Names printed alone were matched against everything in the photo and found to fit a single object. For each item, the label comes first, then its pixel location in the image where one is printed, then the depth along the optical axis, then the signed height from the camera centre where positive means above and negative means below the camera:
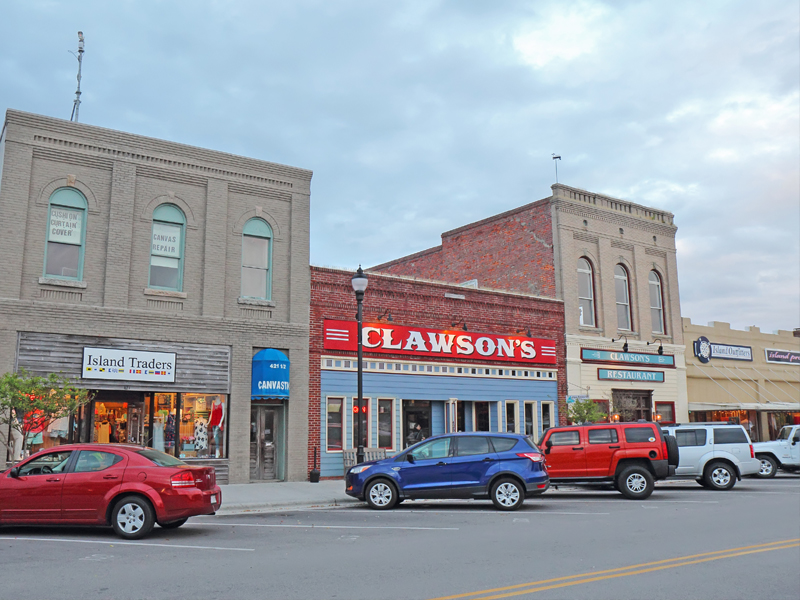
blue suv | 14.88 -0.99
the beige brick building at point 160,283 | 18.30 +3.86
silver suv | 19.42 -0.87
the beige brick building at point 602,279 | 29.33 +6.17
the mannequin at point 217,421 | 20.24 +0.11
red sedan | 10.87 -1.01
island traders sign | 18.39 +1.56
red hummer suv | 17.08 -0.76
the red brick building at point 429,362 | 22.39 +2.11
